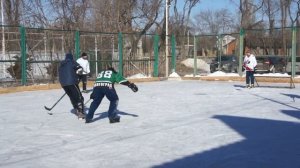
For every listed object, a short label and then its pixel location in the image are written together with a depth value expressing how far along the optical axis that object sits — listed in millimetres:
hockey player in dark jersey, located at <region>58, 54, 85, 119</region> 11258
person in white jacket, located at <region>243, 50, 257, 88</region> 19812
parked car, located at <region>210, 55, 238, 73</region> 29531
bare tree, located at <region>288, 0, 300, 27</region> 55722
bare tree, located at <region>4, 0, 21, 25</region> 32775
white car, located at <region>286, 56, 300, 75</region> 25469
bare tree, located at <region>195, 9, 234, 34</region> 73938
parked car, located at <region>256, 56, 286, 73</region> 26203
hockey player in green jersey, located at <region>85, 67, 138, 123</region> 10234
